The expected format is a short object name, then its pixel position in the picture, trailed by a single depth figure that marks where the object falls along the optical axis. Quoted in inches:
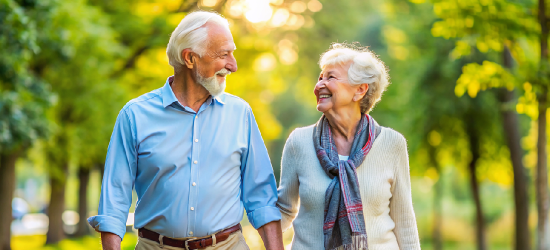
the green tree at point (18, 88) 271.0
